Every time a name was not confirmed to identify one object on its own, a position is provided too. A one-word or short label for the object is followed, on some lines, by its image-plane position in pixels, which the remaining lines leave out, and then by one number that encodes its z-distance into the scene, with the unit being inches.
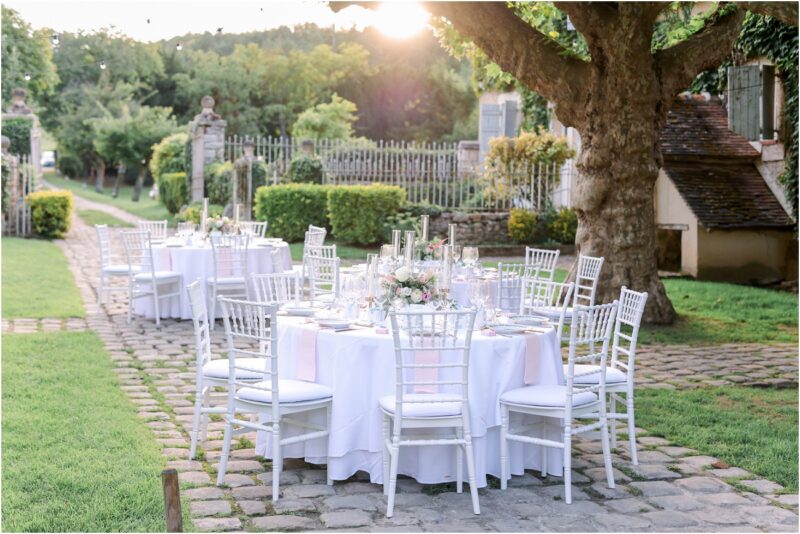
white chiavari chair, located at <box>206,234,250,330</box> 447.5
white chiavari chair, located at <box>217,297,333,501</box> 213.8
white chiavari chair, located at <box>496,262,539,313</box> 367.9
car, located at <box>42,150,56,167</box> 2428.3
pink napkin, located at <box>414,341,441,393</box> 219.5
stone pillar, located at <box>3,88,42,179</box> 1167.9
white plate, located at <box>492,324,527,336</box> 232.5
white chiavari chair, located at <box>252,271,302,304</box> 282.6
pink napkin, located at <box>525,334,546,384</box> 228.8
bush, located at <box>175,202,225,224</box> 911.7
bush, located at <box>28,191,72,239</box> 894.4
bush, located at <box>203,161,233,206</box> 970.7
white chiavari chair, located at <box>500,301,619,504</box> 216.1
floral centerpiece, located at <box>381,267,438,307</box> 239.6
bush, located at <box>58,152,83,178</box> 2016.5
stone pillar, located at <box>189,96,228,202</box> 1056.2
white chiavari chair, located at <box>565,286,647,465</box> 236.7
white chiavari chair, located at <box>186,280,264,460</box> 235.5
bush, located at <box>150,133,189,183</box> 1277.1
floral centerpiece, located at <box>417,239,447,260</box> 329.1
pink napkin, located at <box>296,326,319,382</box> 229.6
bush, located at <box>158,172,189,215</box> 1139.3
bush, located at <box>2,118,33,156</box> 1167.6
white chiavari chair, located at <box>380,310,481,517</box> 202.8
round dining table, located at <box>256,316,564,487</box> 219.3
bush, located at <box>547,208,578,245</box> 816.9
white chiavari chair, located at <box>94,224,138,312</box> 481.7
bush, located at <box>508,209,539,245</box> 813.9
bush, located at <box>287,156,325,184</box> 891.4
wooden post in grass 124.0
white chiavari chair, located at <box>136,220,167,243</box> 527.8
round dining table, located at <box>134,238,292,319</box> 462.9
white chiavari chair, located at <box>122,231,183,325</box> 450.9
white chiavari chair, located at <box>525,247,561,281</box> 390.3
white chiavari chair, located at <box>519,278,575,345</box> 324.1
